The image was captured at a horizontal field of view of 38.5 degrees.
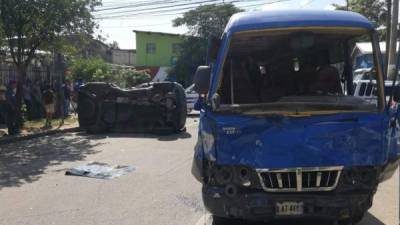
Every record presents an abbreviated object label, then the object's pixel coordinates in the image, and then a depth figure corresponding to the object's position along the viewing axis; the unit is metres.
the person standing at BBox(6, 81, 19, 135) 17.70
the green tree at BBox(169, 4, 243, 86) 49.50
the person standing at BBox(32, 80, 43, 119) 23.05
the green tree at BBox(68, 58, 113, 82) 32.45
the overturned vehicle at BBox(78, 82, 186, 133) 17.73
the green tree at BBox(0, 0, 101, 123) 17.91
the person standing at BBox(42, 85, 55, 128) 20.07
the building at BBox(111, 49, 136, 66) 71.04
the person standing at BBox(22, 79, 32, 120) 22.55
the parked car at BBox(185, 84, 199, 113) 27.20
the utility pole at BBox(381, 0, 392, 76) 25.25
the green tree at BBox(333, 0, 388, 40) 41.47
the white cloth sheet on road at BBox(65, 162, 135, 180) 10.48
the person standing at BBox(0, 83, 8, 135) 17.62
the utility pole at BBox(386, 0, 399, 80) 22.83
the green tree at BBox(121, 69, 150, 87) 39.34
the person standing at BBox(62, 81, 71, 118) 24.80
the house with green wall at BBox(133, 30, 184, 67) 59.12
